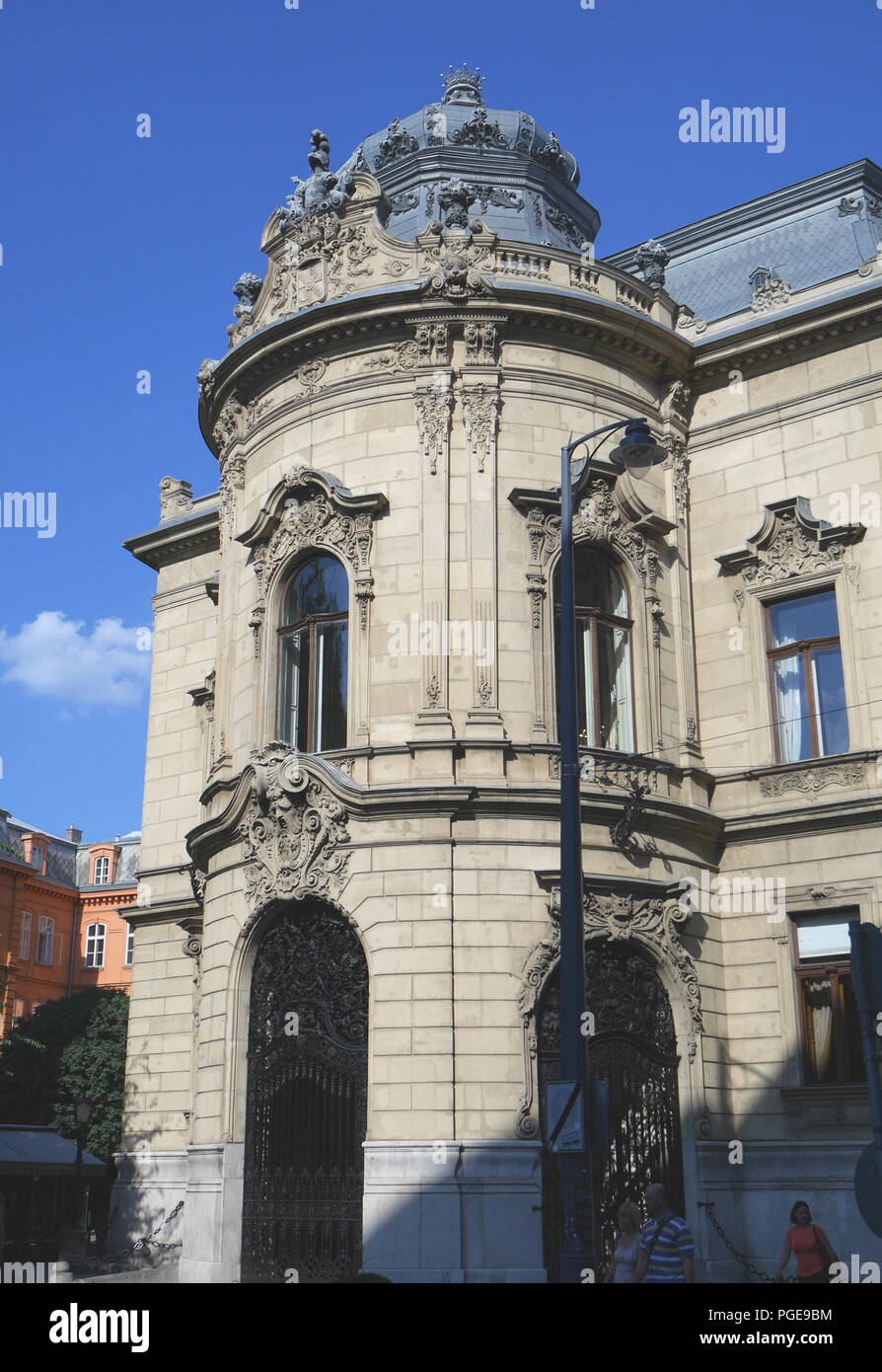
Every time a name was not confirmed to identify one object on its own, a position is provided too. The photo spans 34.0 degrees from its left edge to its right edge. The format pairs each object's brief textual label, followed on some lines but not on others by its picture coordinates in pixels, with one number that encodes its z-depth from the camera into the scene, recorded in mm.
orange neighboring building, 60612
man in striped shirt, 12922
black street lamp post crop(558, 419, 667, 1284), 12891
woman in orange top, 13906
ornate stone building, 19422
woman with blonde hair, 13186
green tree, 40125
